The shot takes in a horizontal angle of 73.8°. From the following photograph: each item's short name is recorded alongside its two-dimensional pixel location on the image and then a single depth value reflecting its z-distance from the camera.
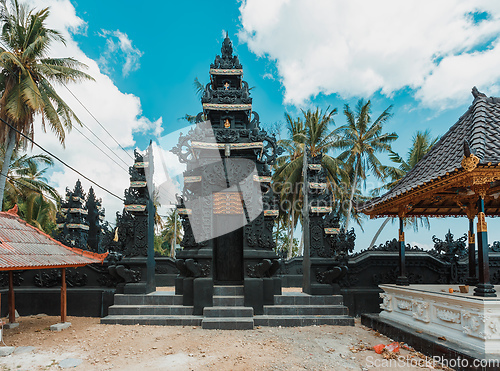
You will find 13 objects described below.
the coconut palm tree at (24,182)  23.11
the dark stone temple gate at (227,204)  9.44
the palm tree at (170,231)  45.06
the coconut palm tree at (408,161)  24.26
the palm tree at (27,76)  15.59
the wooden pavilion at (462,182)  5.50
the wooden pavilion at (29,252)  6.83
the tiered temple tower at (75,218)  15.94
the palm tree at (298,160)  22.94
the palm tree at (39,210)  23.97
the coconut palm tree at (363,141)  24.28
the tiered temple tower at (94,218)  17.98
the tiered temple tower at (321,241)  10.00
